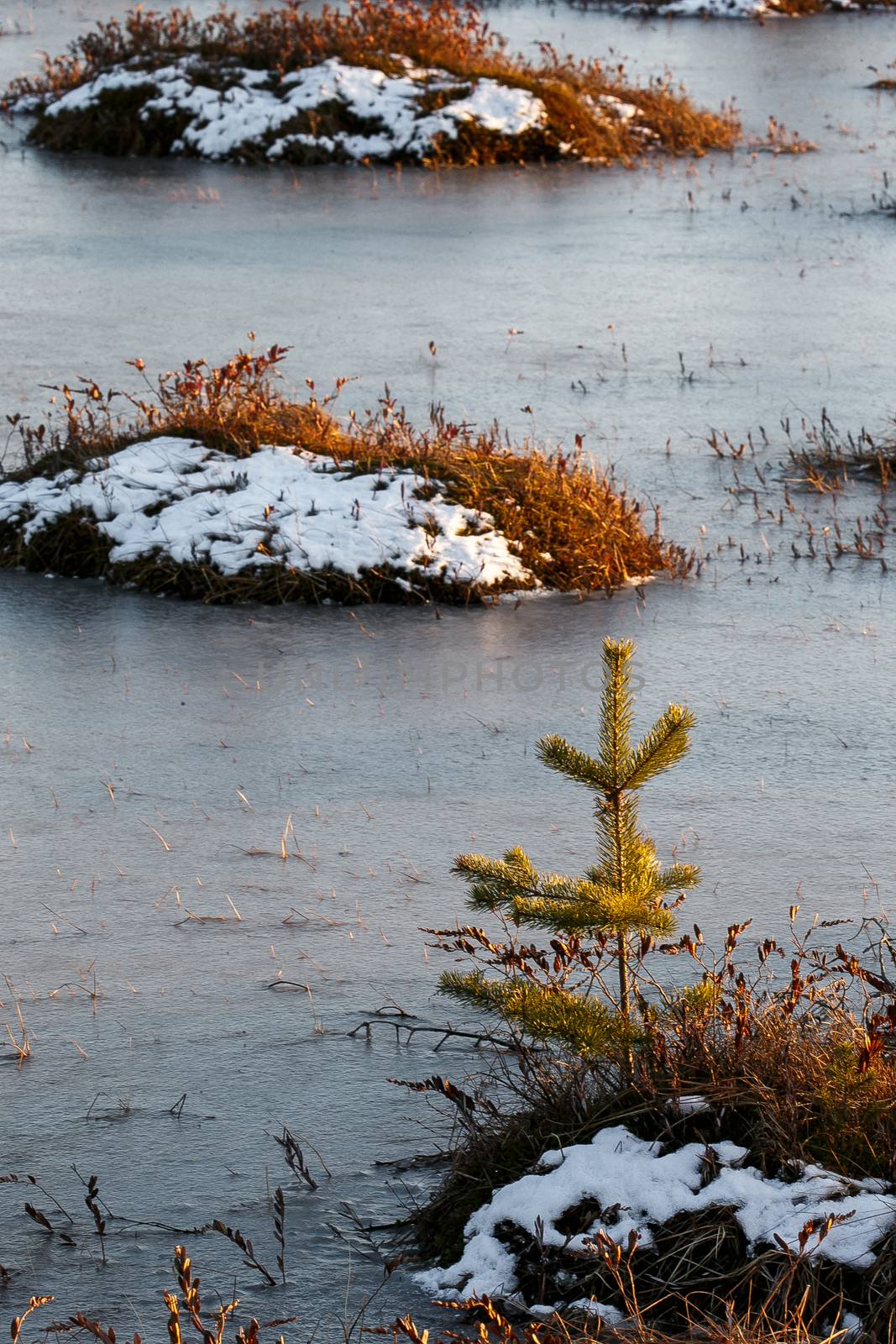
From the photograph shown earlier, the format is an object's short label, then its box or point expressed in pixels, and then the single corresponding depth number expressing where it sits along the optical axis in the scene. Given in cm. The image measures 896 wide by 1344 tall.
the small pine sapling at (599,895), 705
